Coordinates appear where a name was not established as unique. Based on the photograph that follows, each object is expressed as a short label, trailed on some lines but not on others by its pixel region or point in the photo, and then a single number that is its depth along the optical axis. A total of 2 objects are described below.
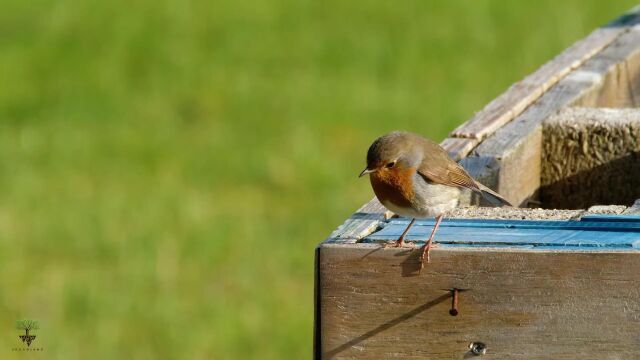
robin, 7.34
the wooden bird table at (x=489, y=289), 5.83
